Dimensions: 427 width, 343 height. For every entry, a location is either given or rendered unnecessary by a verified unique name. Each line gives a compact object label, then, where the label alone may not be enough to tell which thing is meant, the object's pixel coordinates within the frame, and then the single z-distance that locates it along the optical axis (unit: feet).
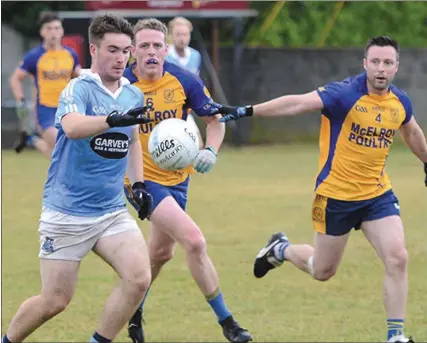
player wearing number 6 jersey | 48.88
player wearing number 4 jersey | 47.88
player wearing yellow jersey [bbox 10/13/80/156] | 100.78
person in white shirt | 90.58
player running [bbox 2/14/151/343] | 40.91
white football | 45.01
